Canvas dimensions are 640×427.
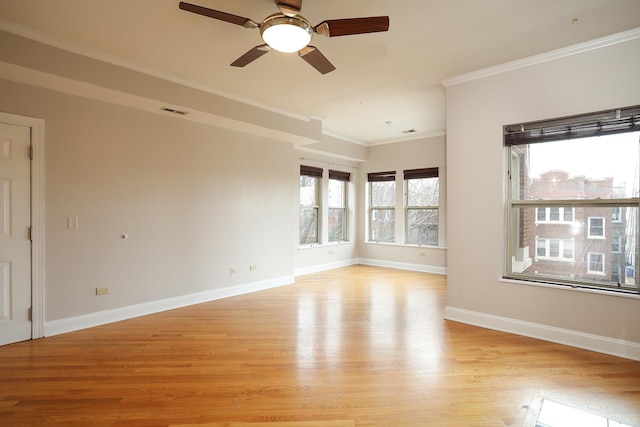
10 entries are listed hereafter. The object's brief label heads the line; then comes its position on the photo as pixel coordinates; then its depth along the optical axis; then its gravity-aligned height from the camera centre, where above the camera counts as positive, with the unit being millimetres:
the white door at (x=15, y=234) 3086 -191
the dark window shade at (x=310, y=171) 6547 +913
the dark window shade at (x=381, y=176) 7375 +912
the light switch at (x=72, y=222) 3431 -84
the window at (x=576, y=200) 2959 +158
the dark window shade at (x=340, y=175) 7242 +912
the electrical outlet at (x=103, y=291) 3631 -869
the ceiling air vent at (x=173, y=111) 3898 +1290
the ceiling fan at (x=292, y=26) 2138 +1314
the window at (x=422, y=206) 6836 +205
